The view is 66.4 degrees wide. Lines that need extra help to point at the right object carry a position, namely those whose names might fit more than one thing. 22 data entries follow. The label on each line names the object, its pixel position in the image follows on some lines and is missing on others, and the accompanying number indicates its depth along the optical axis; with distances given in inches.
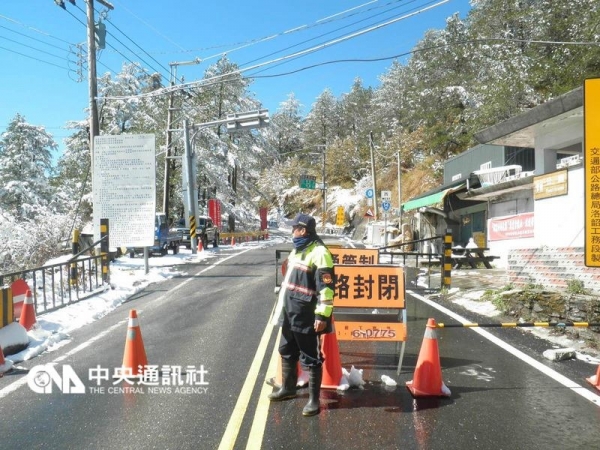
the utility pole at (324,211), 2277.3
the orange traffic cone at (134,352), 225.0
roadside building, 376.8
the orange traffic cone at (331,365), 205.8
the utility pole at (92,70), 613.0
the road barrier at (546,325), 228.4
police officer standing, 178.2
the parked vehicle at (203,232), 1045.2
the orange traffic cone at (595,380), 203.9
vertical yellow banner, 246.8
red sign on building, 581.6
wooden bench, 622.5
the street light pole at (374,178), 1373.6
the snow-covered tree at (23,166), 1279.5
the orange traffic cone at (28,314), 304.8
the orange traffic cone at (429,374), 196.5
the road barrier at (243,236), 1300.1
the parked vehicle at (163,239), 869.2
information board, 578.9
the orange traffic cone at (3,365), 231.1
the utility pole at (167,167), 1123.9
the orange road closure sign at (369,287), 243.3
